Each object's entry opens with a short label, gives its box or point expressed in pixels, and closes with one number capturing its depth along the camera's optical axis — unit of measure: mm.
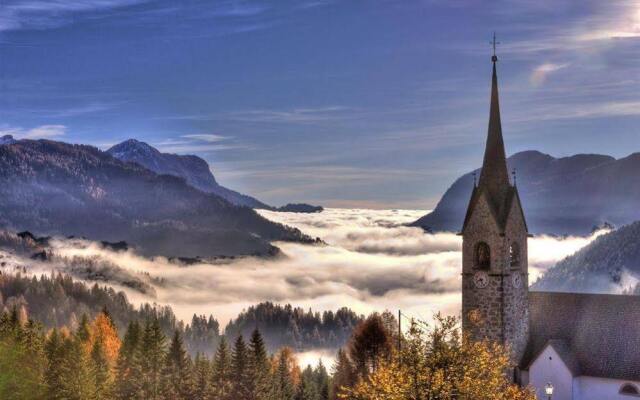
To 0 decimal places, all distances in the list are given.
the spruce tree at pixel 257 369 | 81750
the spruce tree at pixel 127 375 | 79938
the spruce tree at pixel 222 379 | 81375
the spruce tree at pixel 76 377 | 73188
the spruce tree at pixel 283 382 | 96056
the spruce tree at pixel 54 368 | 73750
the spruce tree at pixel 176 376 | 81500
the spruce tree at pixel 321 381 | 107012
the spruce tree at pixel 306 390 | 106000
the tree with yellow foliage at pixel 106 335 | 97825
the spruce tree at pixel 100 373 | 76438
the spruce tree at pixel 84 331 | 95719
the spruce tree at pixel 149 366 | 80625
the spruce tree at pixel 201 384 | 82062
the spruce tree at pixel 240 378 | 81562
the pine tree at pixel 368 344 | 90812
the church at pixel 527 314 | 66625
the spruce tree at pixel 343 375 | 90375
